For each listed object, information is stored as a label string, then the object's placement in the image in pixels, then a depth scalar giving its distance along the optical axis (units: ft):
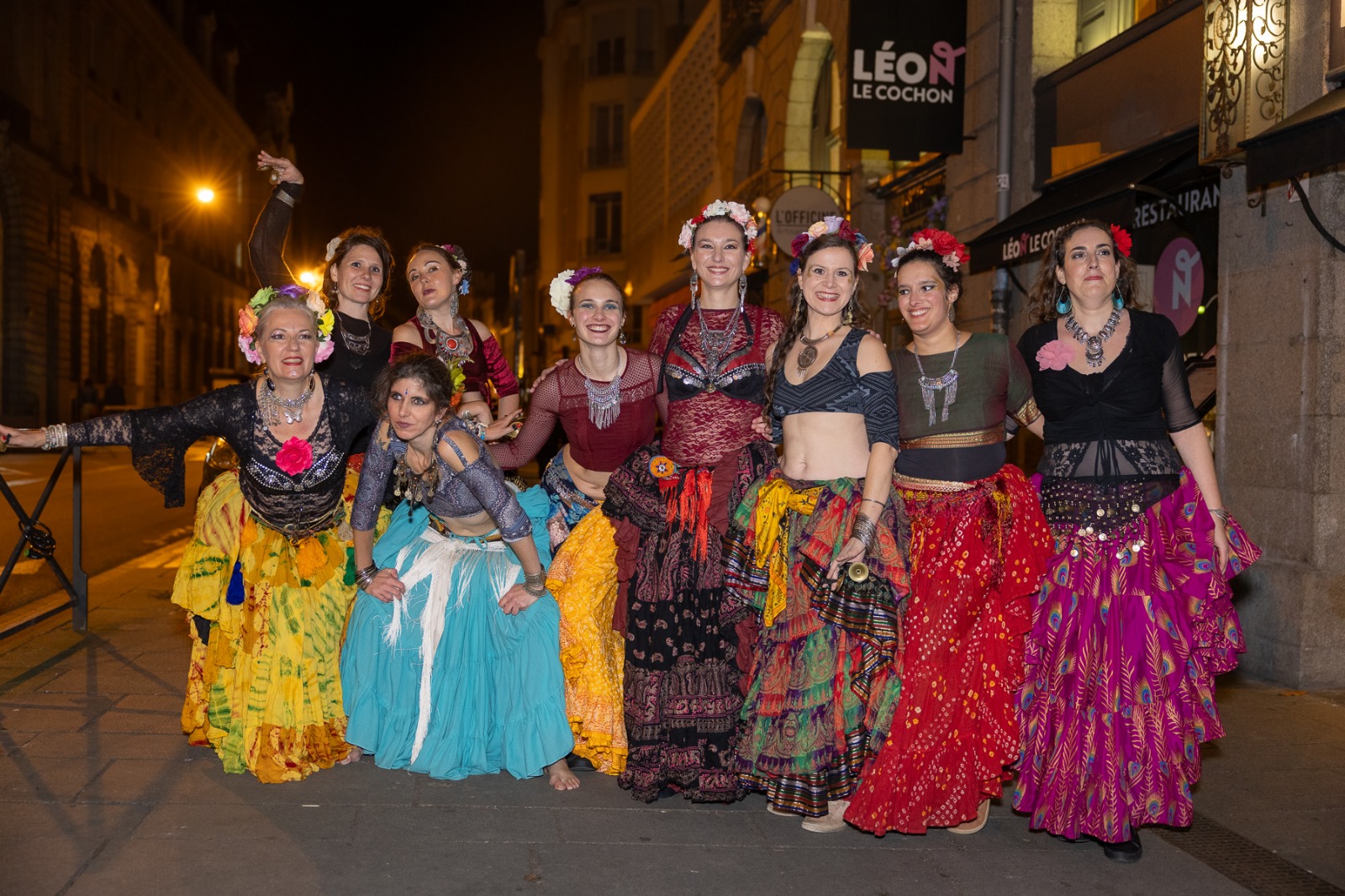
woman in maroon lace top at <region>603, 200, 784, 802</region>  14.53
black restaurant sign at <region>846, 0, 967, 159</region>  35.94
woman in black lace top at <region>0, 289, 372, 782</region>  15.20
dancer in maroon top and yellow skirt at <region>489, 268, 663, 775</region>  15.34
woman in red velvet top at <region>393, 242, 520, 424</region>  19.04
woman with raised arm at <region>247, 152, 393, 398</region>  18.35
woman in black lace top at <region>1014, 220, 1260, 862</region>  13.11
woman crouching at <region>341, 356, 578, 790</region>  15.07
